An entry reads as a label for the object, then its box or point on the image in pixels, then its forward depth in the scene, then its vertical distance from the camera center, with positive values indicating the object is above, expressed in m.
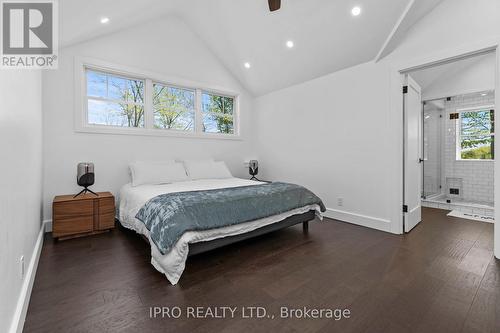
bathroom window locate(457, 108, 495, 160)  4.94 +0.64
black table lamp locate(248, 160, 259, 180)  4.89 -0.07
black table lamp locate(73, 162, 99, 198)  3.11 -0.15
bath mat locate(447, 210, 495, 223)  3.68 -0.86
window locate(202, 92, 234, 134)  4.80 +1.07
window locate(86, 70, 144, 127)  3.58 +1.02
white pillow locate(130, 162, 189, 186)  3.43 -0.13
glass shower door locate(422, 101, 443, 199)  5.41 +0.40
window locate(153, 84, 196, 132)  4.18 +1.05
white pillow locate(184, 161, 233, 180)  3.97 -0.10
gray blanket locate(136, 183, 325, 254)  1.97 -0.44
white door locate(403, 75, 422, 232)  3.12 +0.13
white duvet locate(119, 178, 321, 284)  1.90 -0.62
